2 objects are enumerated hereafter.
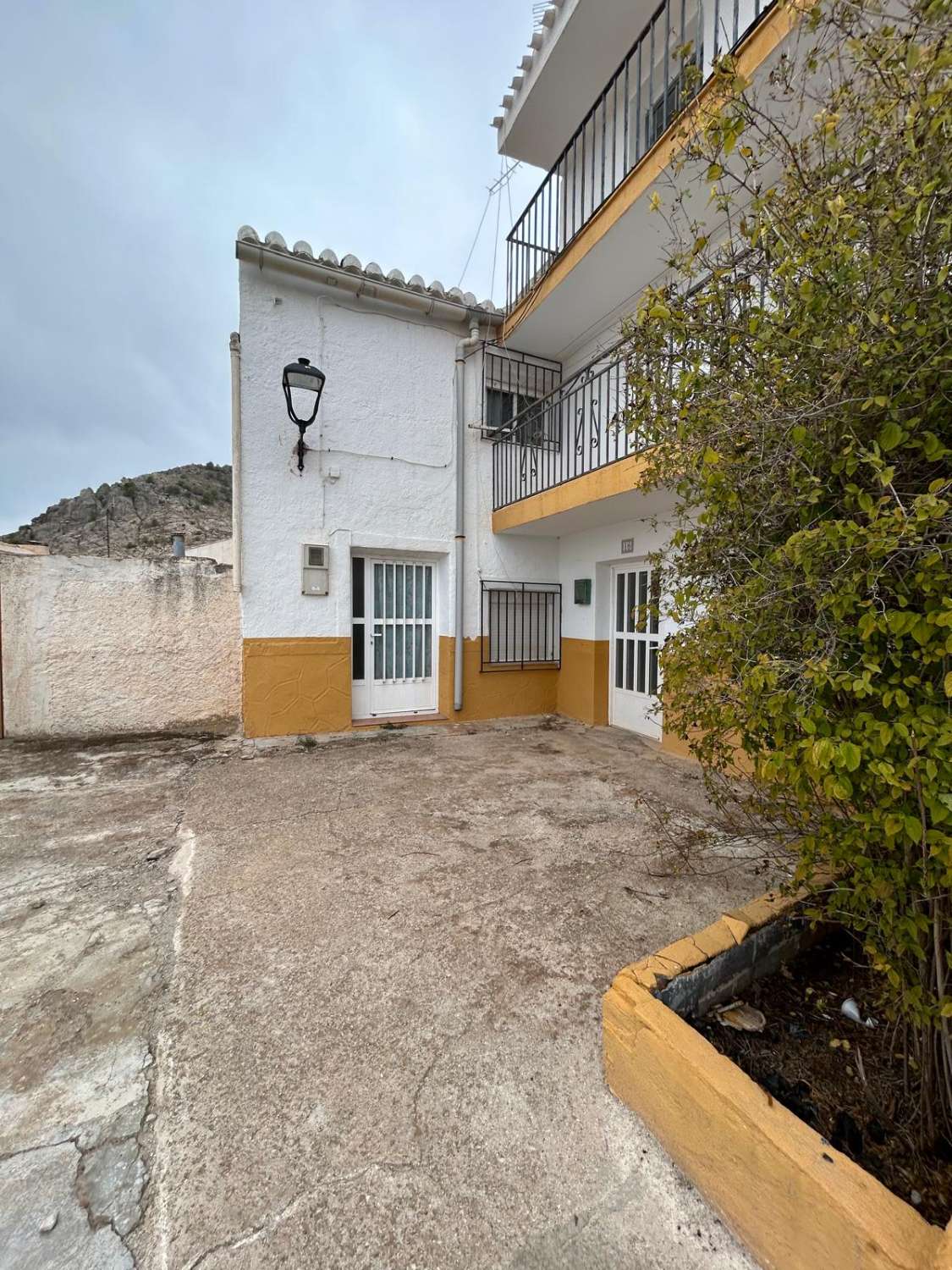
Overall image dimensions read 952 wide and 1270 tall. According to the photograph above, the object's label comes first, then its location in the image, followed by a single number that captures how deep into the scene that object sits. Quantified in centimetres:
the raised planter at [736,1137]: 95
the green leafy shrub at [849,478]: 103
